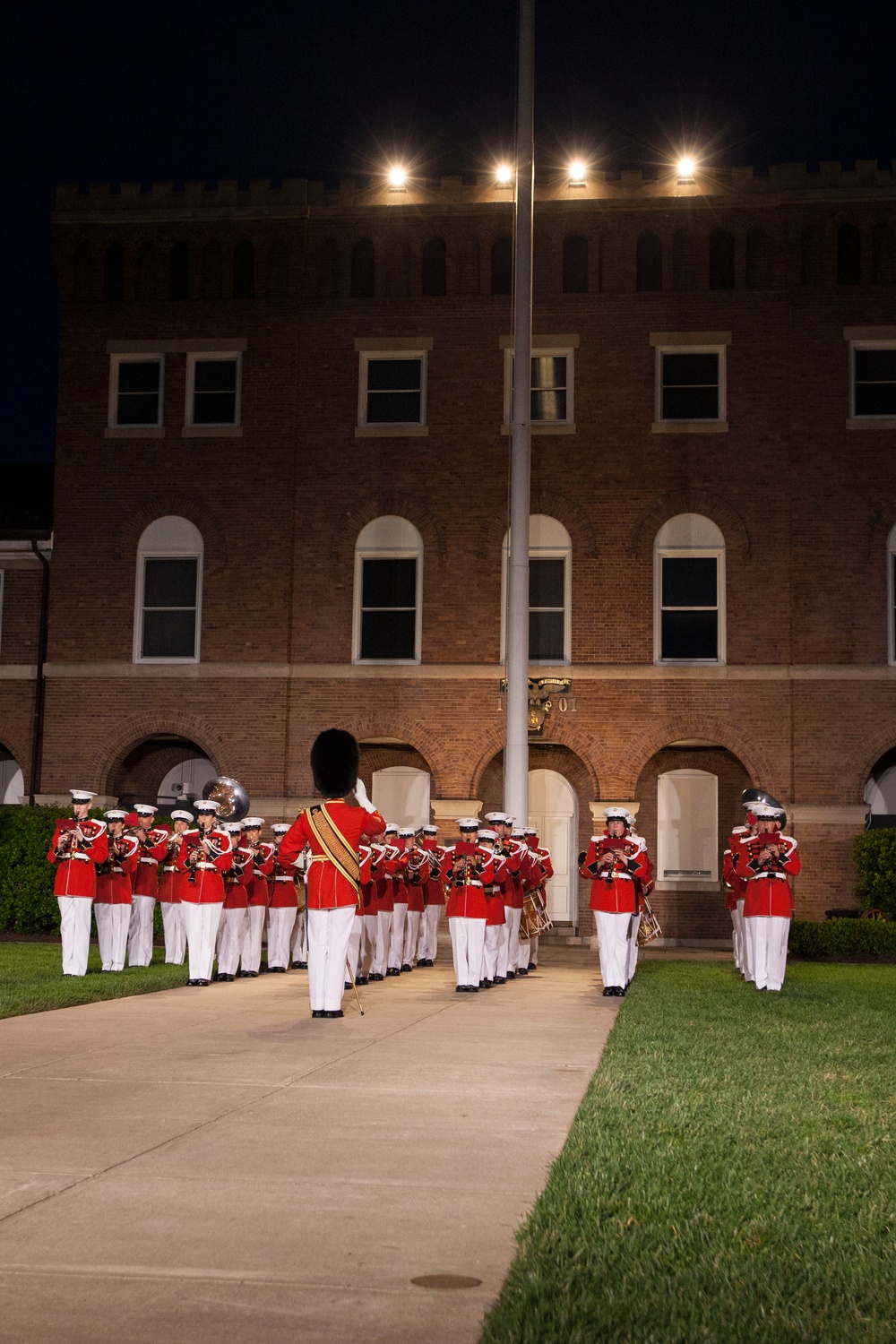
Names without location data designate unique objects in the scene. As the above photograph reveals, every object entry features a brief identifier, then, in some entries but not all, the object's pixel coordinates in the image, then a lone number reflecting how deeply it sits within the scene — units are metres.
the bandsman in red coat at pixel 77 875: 17.05
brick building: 27.41
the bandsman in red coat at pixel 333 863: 12.76
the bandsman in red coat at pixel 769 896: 17.28
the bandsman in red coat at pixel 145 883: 18.67
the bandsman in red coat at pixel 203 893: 16.59
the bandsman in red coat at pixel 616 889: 15.84
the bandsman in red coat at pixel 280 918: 19.55
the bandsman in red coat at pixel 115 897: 18.25
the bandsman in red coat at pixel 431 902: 21.38
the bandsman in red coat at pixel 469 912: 16.55
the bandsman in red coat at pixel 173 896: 18.25
